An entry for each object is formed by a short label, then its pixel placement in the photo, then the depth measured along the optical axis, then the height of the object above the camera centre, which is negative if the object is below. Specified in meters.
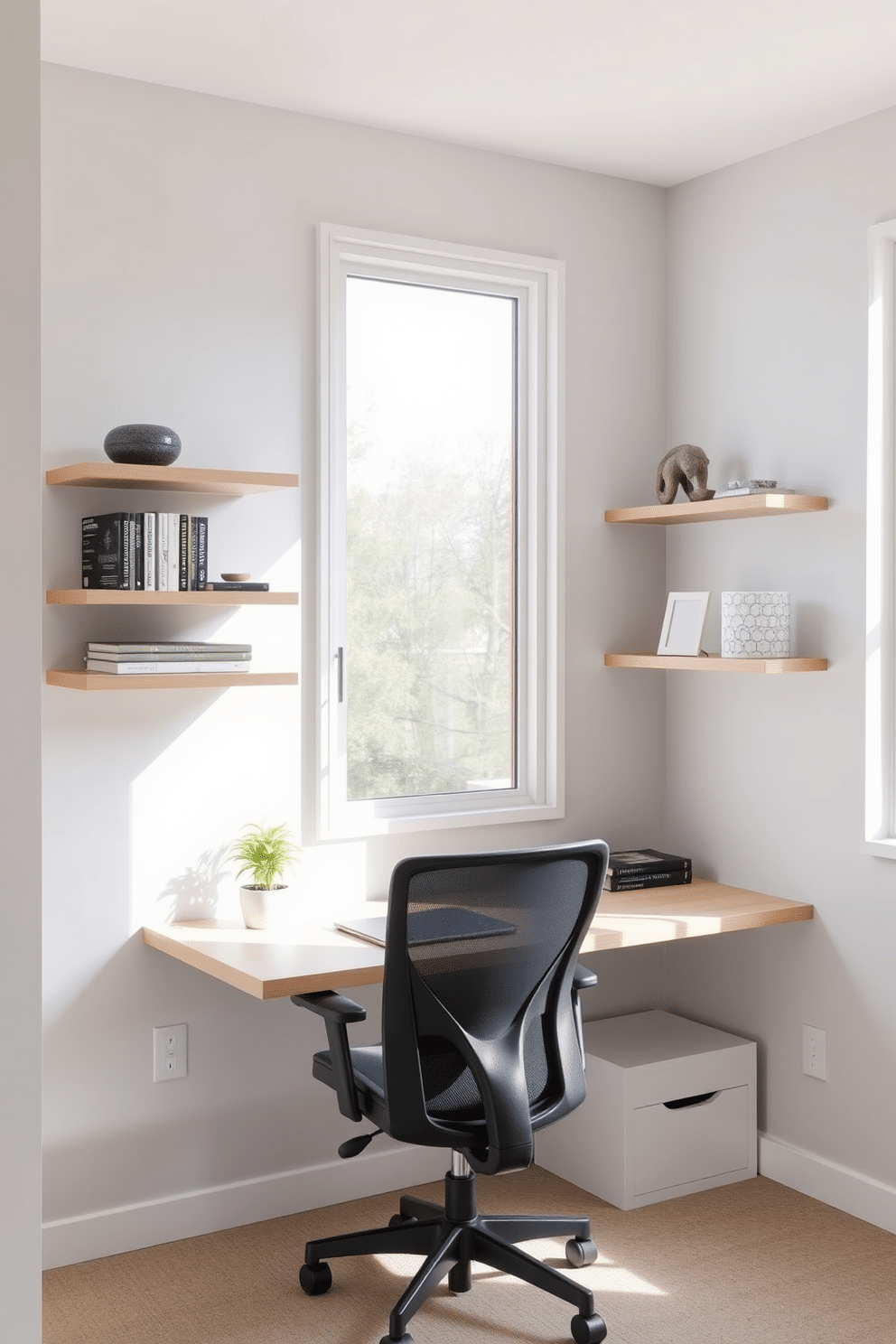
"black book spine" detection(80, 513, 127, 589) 2.74 +0.24
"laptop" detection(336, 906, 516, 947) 2.39 -0.49
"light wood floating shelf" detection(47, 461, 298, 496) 2.68 +0.40
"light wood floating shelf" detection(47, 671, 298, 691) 2.72 -0.04
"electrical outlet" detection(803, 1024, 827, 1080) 3.27 -0.98
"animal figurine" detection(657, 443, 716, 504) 3.45 +0.51
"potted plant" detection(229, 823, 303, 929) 2.99 -0.48
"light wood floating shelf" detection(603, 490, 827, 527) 3.15 +0.40
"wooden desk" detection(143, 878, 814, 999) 2.61 -0.62
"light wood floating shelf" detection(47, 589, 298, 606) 2.70 +0.14
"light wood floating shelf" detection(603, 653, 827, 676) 3.16 +0.00
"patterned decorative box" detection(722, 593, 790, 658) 3.23 +0.10
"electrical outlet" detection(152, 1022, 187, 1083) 3.02 -0.91
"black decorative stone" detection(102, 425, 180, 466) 2.75 +0.47
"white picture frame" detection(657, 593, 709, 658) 3.49 +0.11
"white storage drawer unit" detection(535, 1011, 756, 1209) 3.20 -1.15
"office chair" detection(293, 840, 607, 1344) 2.39 -0.67
